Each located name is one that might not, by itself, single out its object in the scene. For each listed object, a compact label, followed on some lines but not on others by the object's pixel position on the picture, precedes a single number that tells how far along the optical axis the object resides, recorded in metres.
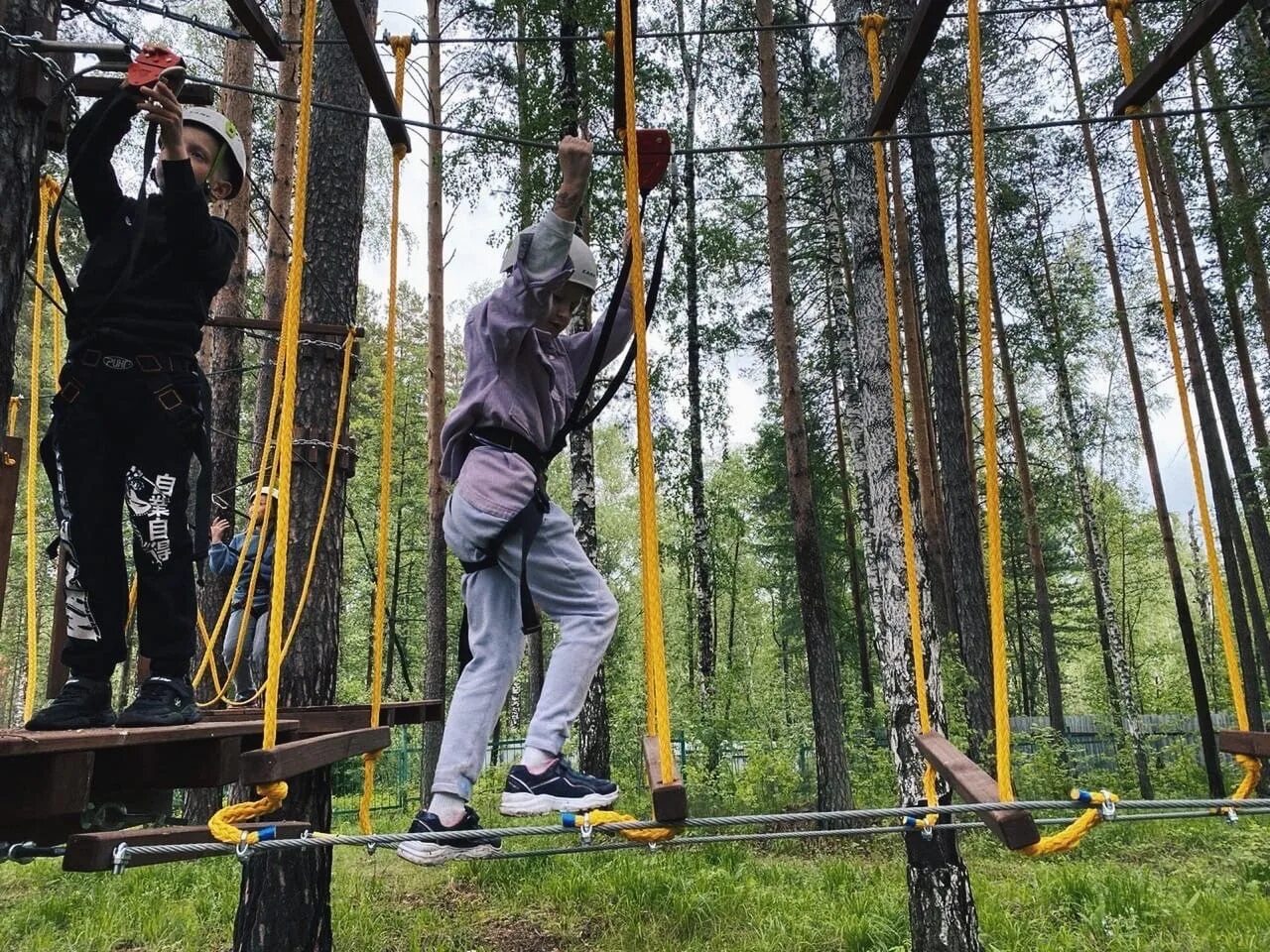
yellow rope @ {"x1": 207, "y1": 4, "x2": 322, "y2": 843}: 1.65
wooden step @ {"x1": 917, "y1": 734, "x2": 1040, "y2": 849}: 1.66
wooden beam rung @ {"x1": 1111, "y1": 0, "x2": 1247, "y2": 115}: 2.28
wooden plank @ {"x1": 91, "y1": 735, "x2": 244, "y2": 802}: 1.87
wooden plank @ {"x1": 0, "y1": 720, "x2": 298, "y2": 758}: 1.43
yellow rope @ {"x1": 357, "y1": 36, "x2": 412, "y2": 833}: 2.69
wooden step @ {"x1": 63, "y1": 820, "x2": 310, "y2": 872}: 1.46
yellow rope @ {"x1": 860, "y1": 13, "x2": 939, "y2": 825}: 2.55
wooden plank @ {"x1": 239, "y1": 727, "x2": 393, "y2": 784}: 1.65
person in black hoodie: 2.03
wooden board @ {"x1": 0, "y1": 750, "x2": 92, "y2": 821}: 1.52
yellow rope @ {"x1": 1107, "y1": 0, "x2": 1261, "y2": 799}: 2.11
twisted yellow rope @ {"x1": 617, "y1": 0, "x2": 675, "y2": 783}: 1.70
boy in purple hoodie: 1.86
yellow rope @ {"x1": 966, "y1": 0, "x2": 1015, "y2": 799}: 1.85
